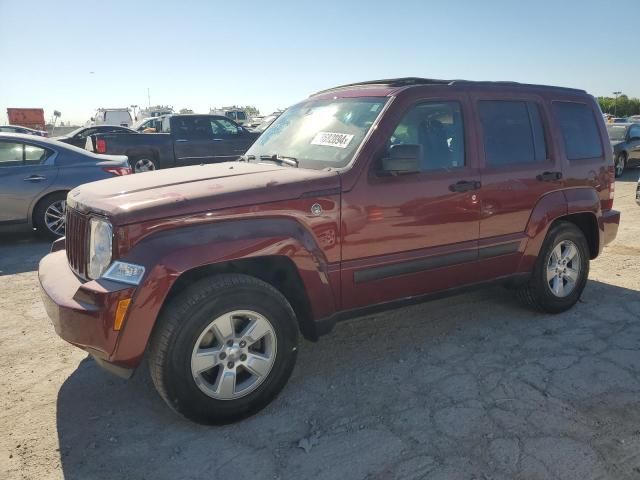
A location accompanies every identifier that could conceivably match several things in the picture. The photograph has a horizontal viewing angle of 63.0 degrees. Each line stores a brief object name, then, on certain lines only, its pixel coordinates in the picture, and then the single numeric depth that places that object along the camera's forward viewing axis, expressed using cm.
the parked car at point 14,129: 2120
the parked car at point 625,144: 1437
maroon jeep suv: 277
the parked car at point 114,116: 3097
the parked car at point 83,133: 1670
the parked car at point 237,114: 3426
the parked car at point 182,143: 1241
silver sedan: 699
